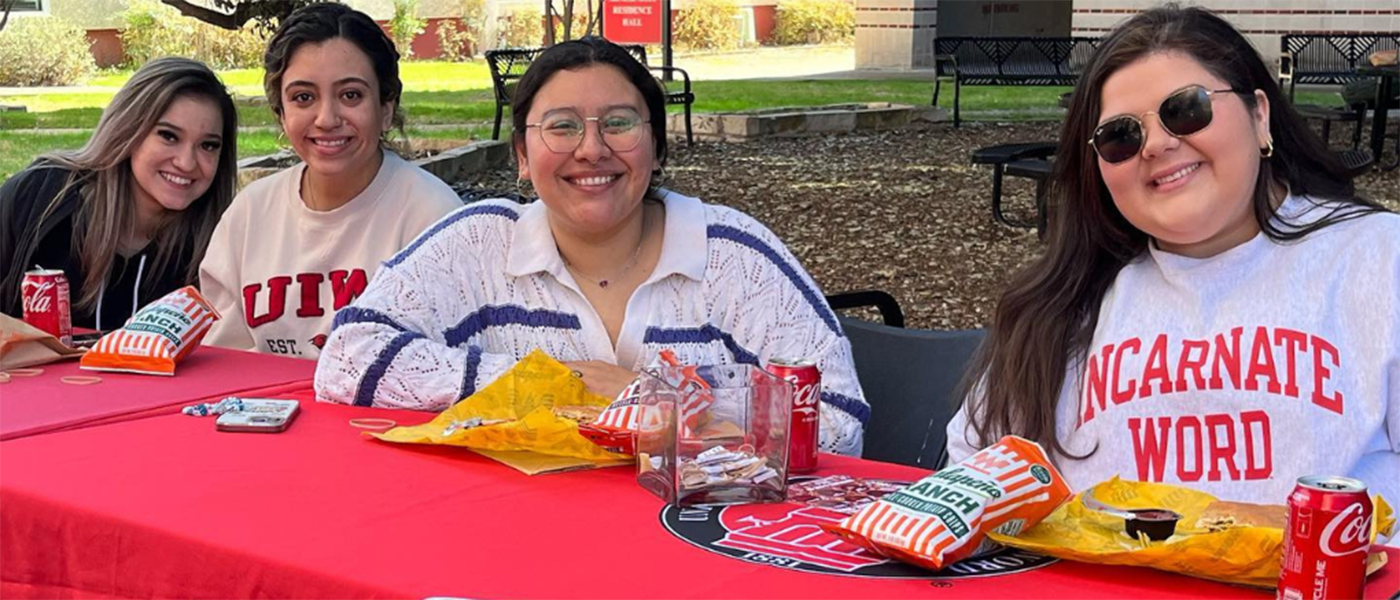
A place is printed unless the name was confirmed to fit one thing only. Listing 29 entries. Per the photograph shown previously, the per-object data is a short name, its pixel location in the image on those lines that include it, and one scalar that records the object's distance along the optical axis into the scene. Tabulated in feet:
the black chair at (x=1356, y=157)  23.13
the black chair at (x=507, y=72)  41.50
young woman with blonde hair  12.87
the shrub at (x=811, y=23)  111.14
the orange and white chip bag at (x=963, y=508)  6.00
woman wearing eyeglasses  9.37
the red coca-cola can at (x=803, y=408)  7.45
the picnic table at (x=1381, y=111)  36.65
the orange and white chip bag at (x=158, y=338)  10.38
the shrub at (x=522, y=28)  100.32
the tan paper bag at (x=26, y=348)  10.52
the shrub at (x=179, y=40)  81.82
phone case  8.59
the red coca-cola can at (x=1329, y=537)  5.22
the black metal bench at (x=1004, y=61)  48.83
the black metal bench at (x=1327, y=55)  47.75
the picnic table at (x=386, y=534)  5.98
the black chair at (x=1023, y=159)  25.62
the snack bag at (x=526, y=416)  7.78
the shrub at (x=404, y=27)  90.74
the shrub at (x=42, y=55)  70.59
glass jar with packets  7.09
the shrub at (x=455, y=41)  96.12
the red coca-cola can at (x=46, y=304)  11.20
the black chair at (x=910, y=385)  10.27
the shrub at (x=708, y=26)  105.40
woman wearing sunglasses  7.58
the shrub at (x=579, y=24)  77.15
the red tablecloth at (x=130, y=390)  8.97
